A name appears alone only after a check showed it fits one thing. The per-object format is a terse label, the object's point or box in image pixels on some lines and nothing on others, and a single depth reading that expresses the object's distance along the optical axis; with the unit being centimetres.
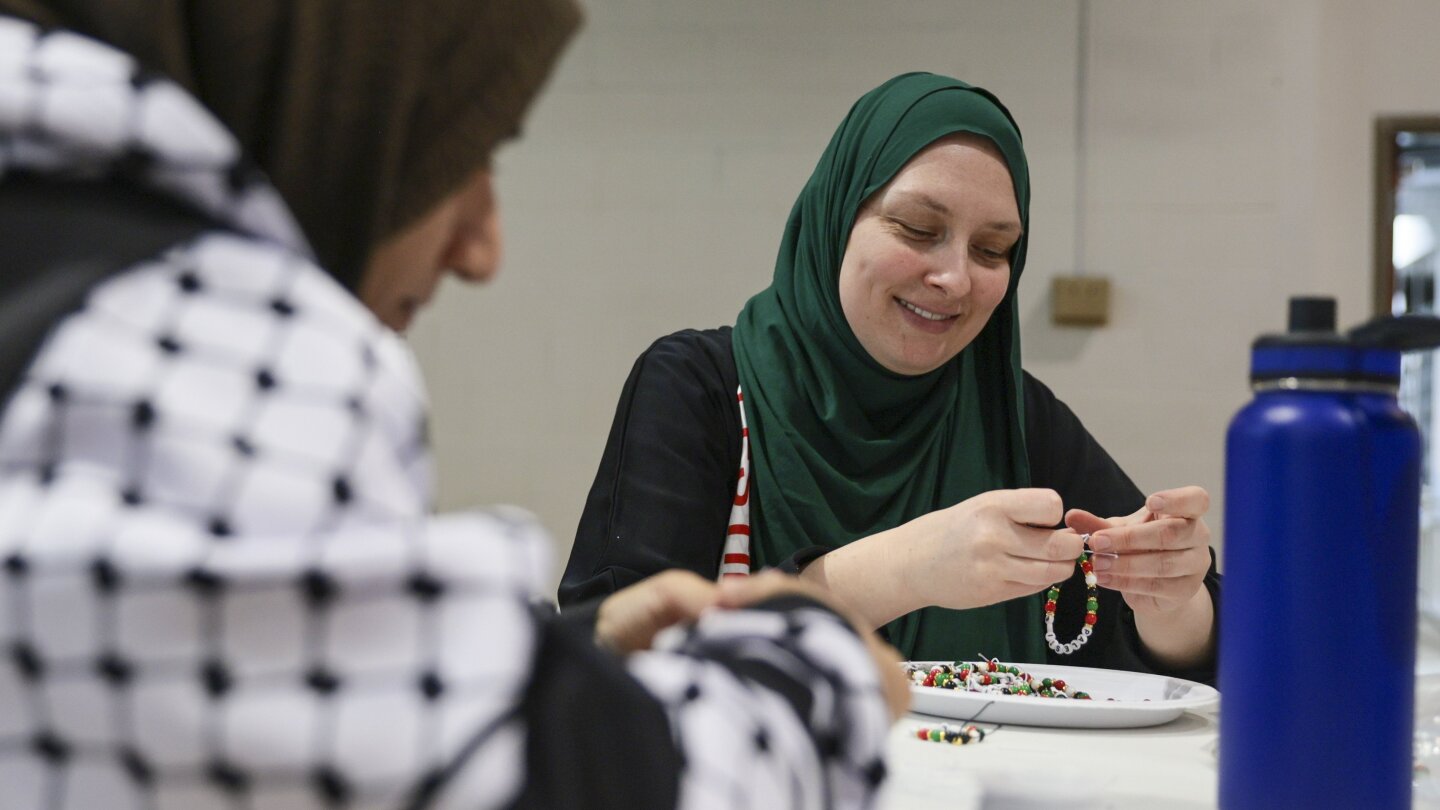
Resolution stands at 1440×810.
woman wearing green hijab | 139
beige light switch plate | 282
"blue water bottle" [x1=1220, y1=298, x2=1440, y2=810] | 61
